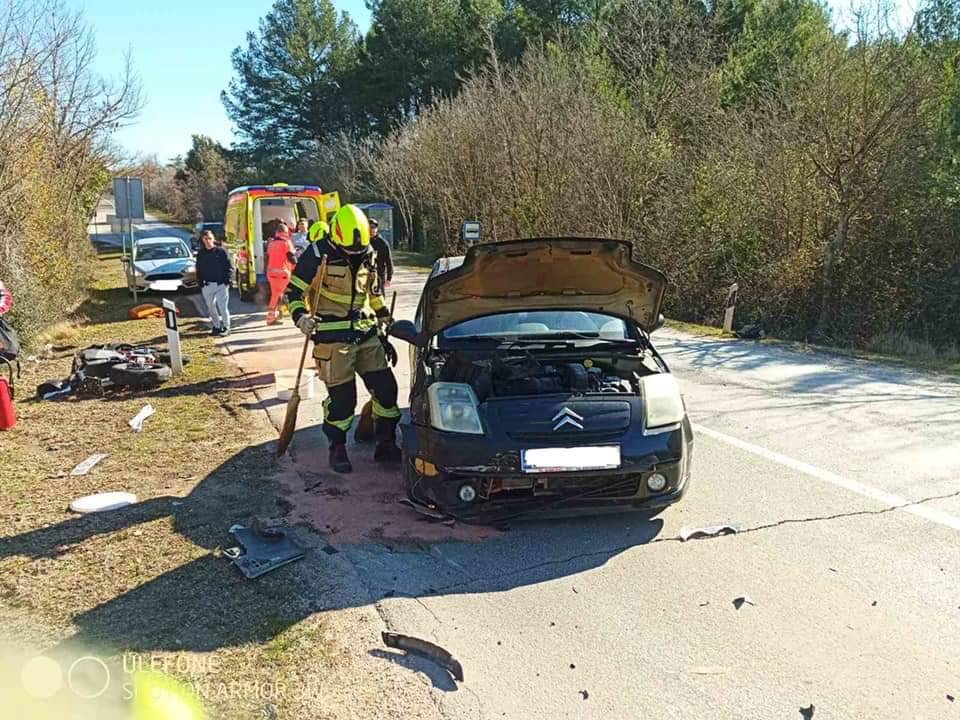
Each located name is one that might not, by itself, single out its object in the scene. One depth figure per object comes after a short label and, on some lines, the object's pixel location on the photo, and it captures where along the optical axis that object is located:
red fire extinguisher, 7.02
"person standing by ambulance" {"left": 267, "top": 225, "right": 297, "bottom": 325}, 13.30
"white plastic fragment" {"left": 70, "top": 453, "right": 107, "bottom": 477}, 5.79
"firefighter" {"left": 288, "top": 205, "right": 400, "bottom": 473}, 5.54
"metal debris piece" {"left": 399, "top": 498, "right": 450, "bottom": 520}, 4.61
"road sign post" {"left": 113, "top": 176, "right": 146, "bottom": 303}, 16.70
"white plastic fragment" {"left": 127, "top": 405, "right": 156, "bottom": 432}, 7.01
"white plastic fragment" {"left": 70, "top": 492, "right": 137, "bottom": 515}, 5.01
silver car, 18.17
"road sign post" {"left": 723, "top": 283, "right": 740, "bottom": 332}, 13.47
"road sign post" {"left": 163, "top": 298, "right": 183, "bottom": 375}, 9.21
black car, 4.20
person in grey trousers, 12.14
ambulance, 15.63
